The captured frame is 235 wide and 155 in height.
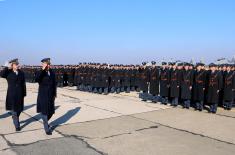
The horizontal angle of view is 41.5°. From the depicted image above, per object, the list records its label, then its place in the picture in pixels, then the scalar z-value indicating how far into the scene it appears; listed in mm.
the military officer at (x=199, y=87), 10938
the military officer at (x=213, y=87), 10508
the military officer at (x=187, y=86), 11281
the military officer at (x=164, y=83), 12031
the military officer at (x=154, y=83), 12552
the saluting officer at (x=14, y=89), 7387
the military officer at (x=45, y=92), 6930
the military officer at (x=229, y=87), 11055
